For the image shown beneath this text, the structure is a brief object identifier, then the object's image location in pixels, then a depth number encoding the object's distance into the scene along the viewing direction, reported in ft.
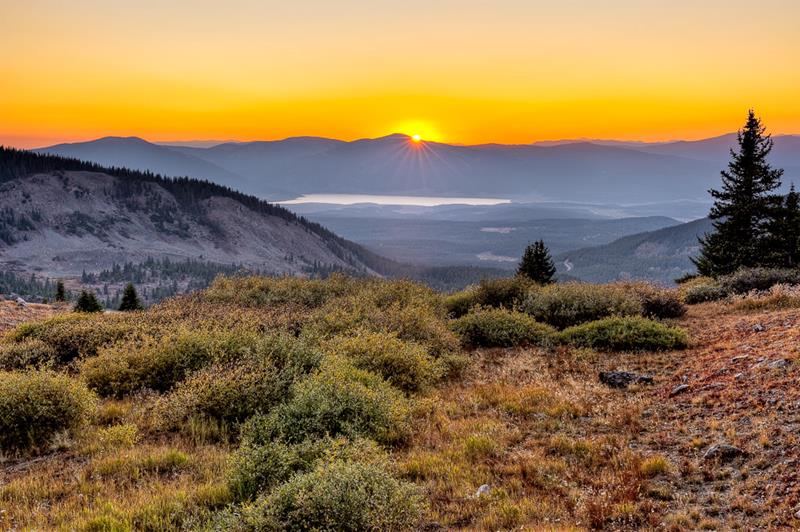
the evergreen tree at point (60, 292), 144.85
